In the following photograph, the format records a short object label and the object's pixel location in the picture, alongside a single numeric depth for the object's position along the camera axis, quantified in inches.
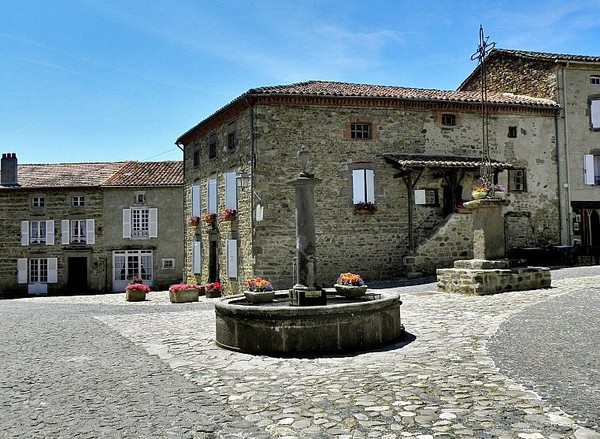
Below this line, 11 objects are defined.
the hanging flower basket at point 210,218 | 842.2
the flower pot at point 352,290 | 371.9
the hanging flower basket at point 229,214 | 762.2
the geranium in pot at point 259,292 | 360.8
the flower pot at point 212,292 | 763.6
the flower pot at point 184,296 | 720.3
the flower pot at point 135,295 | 789.2
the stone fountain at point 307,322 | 287.3
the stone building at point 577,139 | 825.5
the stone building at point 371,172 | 704.4
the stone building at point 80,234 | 1137.4
